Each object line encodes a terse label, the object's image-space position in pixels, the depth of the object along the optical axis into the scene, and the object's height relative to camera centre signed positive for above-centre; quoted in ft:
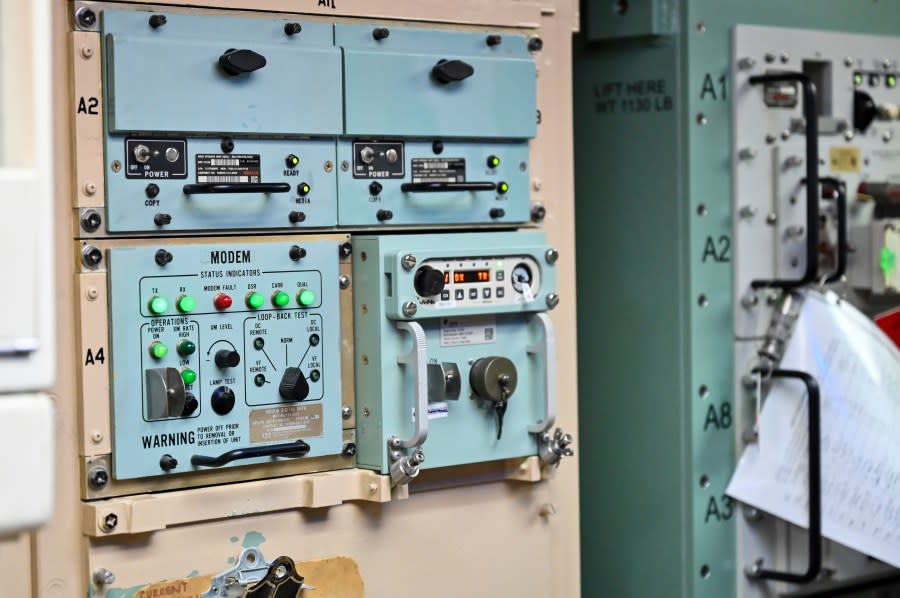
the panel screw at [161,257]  8.19 +0.17
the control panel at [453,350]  8.84 -0.49
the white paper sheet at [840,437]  10.88 -1.37
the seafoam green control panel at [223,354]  8.14 -0.46
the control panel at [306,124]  8.12 +1.06
